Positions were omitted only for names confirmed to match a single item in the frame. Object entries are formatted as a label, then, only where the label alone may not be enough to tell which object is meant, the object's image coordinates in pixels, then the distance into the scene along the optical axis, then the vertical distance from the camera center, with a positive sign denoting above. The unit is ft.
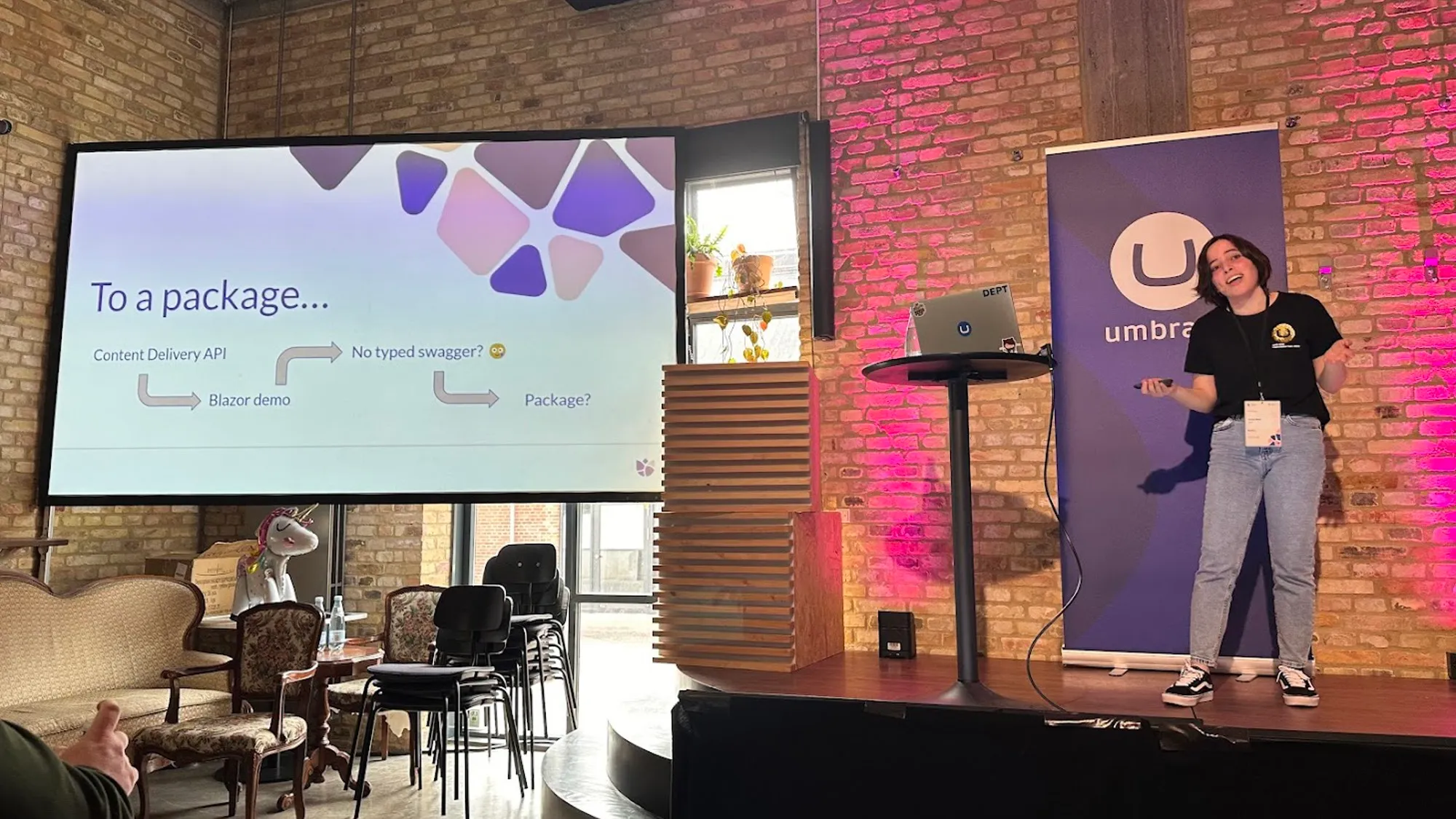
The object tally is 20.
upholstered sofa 15.87 -2.78
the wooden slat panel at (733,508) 13.12 -0.15
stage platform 7.61 -2.19
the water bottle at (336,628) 18.63 -2.53
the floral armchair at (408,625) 19.24 -2.55
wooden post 14.98 +6.64
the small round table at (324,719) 17.30 -4.02
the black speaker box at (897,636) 15.26 -2.18
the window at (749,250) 18.10 +4.50
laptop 10.84 +1.97
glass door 21.54 -2.11
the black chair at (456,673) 15.29 -2.86
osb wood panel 13.52 -1.33
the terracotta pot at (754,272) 17.88 +4.13
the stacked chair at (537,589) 20.17 -1.94
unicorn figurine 18.67 -1.25
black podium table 10.44 +0.51
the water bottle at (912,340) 11.43 +2.31
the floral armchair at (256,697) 14.84 -3.53
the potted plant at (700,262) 18.37 +4.42
